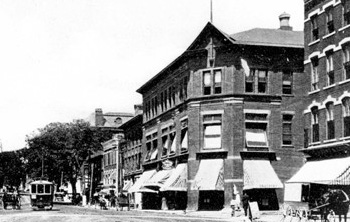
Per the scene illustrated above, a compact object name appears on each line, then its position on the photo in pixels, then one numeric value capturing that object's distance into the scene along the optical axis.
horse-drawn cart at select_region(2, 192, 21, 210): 58.11
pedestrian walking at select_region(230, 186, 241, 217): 41.23
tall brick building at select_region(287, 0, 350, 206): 32.88
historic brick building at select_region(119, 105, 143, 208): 71.88
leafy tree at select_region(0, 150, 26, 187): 140.00
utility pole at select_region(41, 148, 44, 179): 90.50
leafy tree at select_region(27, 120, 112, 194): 92.12
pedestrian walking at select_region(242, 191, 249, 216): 31.77
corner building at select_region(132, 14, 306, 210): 48.06
